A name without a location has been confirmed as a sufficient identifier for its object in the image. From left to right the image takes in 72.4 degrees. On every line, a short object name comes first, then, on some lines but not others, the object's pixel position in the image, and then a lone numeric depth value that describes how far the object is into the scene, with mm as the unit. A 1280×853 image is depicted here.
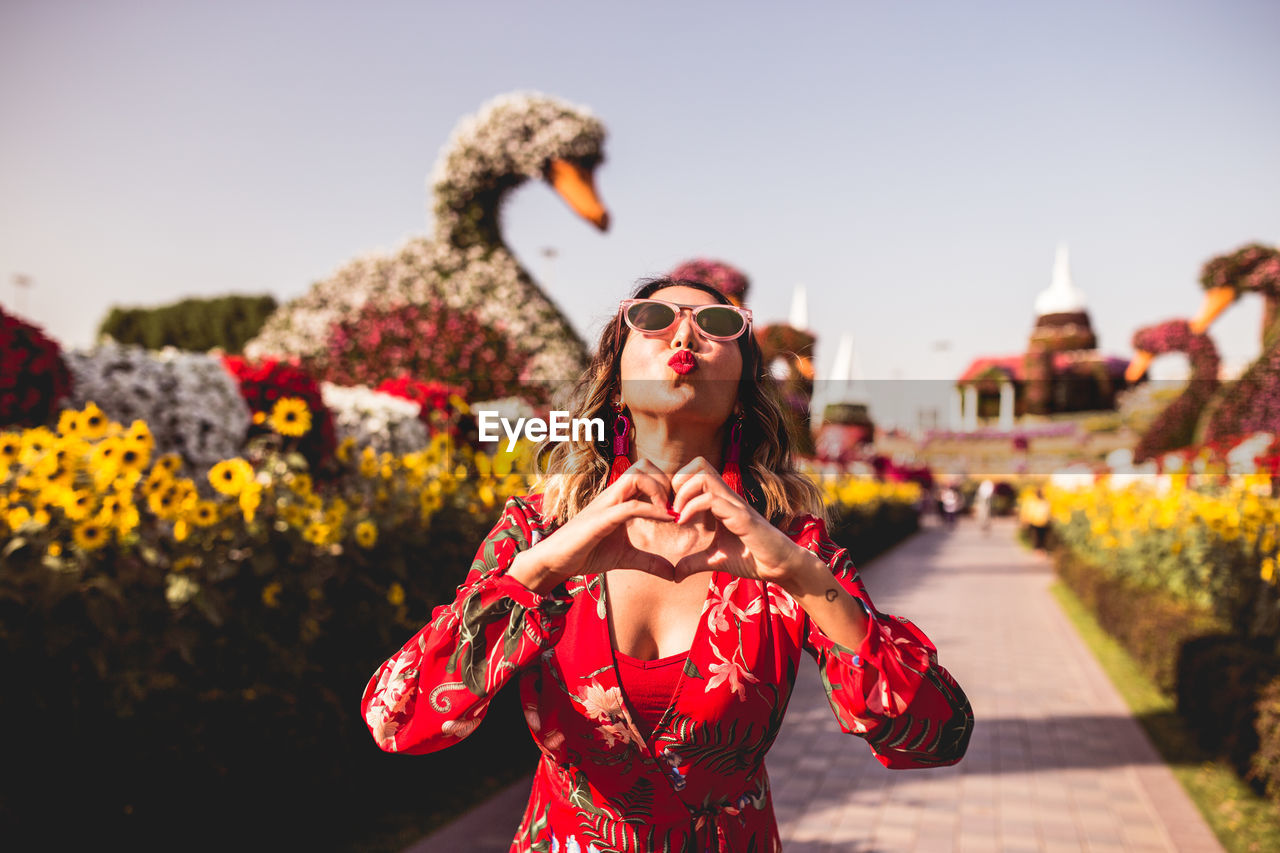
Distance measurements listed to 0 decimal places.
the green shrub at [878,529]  14525
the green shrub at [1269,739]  4289
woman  1209
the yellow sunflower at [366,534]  3881
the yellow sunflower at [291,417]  4430
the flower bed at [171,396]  6184
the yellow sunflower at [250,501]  3336
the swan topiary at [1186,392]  10125
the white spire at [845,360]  29875
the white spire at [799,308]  24200
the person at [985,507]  27880
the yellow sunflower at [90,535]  2885
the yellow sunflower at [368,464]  4586
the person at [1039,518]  19062
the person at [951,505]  30092
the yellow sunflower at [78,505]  2859
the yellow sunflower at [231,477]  3389
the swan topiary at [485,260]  12914
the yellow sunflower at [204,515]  3184
